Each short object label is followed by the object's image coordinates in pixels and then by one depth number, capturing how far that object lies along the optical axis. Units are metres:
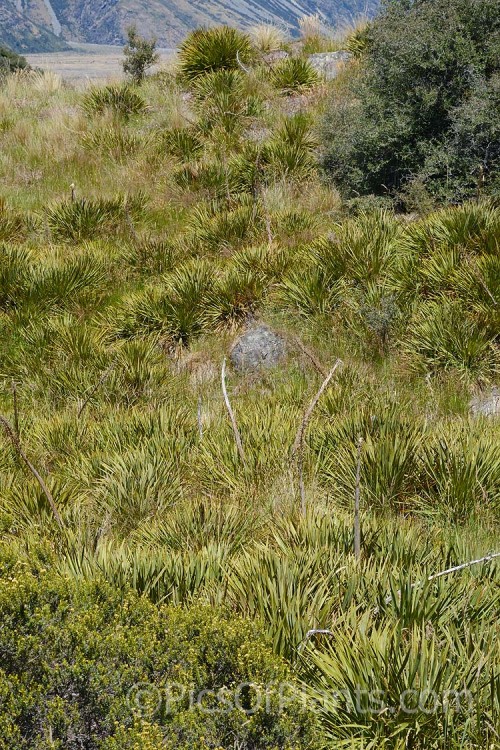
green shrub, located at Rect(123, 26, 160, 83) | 27.15
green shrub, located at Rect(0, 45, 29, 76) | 45.49
